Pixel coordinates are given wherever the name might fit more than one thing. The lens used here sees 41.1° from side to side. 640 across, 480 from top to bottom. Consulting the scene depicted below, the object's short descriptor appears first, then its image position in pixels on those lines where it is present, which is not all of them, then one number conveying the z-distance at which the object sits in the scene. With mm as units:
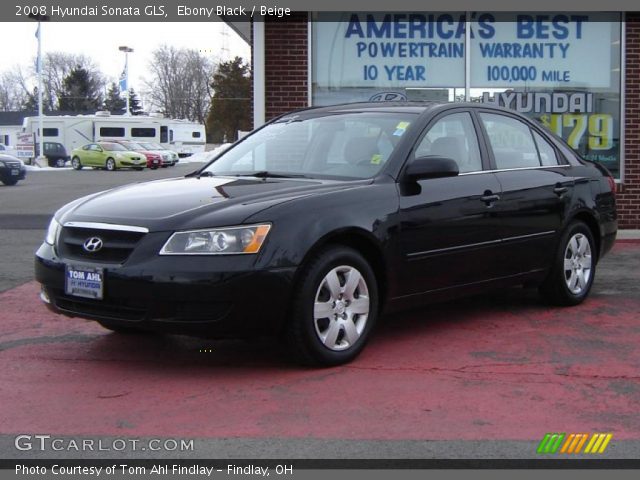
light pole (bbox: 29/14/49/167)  46334
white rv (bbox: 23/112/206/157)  53344
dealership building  11266
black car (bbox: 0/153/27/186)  27578
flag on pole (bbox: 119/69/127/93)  58062
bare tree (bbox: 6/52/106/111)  95250
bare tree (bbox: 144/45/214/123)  87562
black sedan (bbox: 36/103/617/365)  4652
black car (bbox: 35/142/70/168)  49188
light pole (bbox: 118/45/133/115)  62594
